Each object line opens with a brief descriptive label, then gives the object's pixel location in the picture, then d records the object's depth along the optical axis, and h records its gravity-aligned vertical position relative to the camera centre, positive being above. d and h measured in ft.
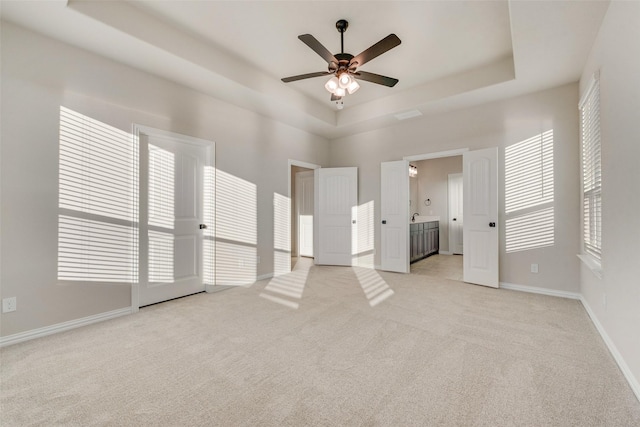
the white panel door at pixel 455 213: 24.12 +0.34
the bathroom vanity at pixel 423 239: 19.45 -1.76
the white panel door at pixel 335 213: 18.60 +0.27
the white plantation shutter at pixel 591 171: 8.68 +1.60
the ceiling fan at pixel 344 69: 8.25 +4.93
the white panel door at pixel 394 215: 16.56 +0.11
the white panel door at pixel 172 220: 10.97 -0.13
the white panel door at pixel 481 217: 13.17 -0.01
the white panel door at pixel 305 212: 23.24 +0.42
